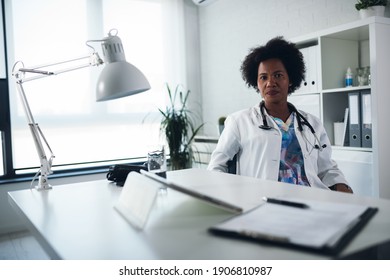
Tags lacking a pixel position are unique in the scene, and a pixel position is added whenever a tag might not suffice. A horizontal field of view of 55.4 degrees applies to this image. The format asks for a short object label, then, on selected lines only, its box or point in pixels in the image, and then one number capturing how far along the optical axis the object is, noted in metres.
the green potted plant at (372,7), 2.50
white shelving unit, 2.29
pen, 0.96
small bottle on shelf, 2.64
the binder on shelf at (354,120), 2.45
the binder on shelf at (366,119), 2.38
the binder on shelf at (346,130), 2.56
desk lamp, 1.23
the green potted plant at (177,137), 3.91
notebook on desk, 0.90
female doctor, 1.85
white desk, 0.74
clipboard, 0.71
